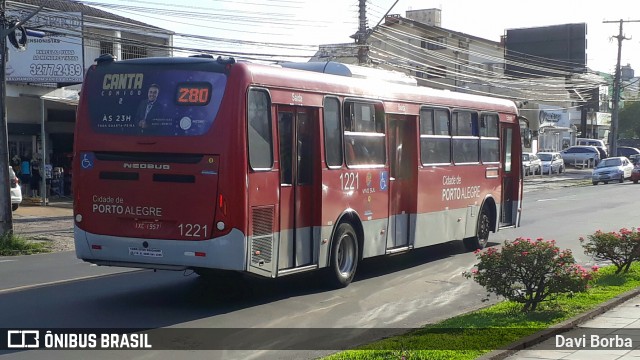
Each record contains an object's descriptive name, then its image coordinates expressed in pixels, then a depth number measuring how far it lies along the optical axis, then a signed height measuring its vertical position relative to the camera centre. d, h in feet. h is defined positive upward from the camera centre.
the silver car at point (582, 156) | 220.43 -6.78
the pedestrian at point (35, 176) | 101.96 -5.87
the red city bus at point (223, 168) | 34.76 -1.75
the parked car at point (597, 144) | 227.61 -4.02
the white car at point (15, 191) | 81.43 -6.18
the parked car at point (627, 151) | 226.56 -5.75
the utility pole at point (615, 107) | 200.54 +5.39
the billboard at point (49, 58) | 93.81 +7.68
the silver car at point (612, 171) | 161.89 -7.81
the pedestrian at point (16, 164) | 100.94 -4.41
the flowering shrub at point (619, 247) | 43.73 -6.07
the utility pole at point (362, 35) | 98.48 +11.21
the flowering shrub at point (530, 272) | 32.76 -5.53
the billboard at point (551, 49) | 230.07 +22.22
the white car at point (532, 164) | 177.58 -7.37
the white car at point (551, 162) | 189.57 -7.31
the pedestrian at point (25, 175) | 101.60 -5.74
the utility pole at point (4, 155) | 60.49 -2.01
